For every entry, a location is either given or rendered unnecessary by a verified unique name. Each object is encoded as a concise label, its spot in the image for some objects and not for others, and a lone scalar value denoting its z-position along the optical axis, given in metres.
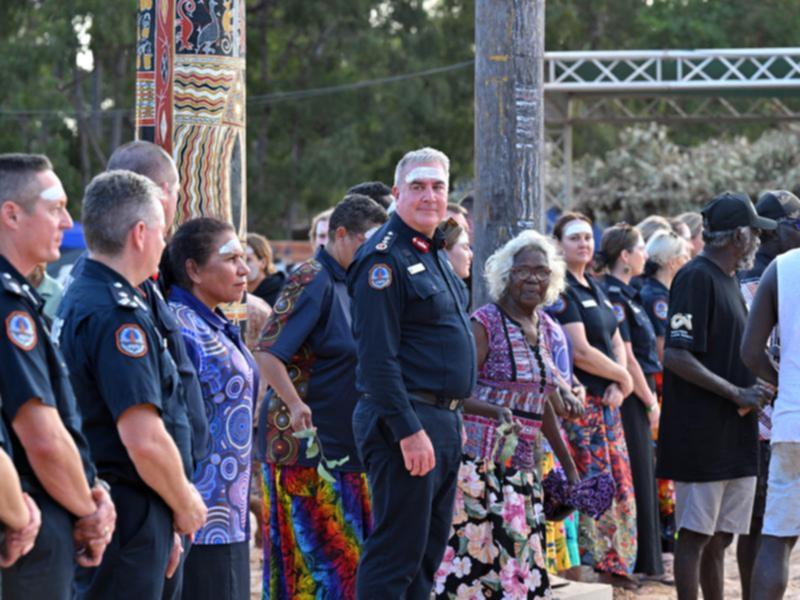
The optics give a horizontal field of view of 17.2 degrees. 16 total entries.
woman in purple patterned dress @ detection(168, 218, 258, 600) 9.11
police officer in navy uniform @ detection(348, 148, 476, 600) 10.01
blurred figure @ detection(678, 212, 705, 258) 19.27
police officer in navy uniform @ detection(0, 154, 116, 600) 6.65
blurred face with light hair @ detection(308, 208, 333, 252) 15.31
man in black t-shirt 12.16
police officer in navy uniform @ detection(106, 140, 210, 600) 7.87
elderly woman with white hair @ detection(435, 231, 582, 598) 11.86
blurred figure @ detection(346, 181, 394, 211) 13.48
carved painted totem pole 10.97
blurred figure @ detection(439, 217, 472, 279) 13.18
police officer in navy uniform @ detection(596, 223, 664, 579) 15.83
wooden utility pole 11.57
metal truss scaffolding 34.77
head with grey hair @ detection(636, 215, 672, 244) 17.57
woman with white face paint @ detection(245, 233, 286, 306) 18.16
